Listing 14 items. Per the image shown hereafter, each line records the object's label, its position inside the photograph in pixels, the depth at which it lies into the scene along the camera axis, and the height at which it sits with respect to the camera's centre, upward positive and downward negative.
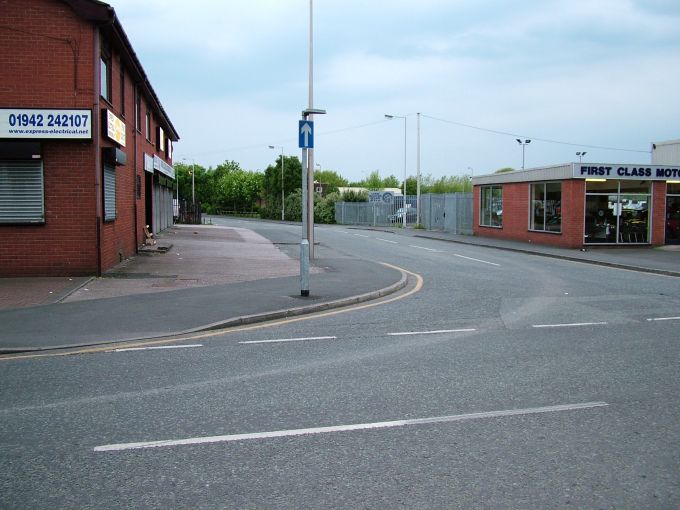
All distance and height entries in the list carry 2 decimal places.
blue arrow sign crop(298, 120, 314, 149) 13.31 +1.63
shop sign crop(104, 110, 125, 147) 15.11 +2.07
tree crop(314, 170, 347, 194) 123.96 +7.02
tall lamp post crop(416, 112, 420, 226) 45.47 +1.99
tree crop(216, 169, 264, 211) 99.62 +3.38
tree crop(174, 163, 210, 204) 99.62 +4.78
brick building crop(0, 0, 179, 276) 14.19 +1.64
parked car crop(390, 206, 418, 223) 54.22 +0.02
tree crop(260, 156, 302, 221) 76.00 +3.79
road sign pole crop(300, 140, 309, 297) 12.30 -0.64
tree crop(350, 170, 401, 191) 119.64 +6.04
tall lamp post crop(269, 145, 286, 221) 68.99 +0.94
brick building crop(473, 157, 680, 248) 27.56 +0.50
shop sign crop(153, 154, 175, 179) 29.13 +2.27
